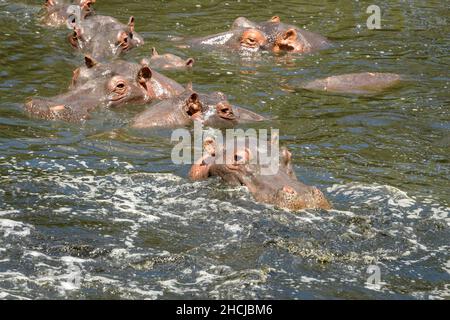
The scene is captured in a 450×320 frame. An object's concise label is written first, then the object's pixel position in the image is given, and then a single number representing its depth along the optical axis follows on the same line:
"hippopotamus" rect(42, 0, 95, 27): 16.14
